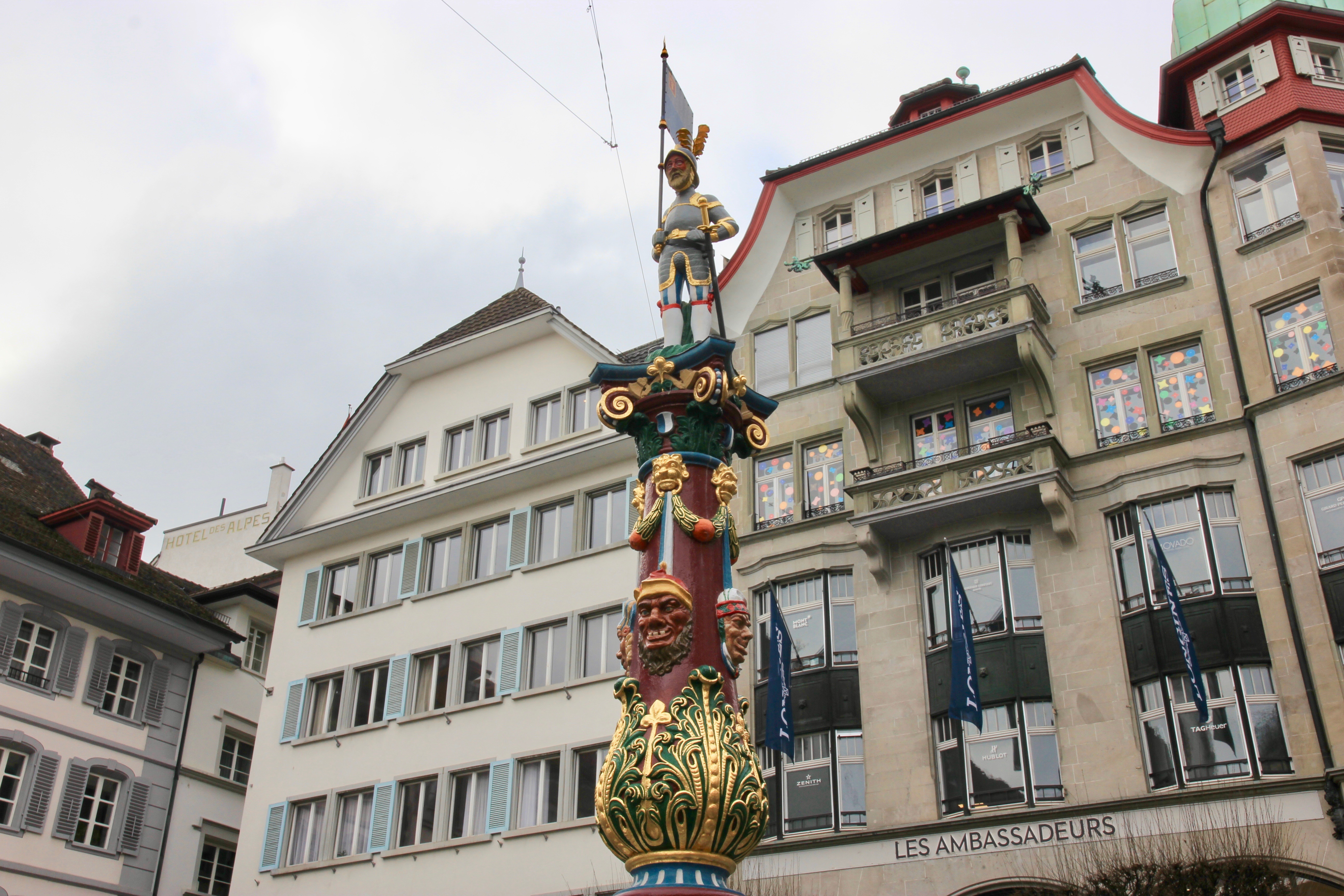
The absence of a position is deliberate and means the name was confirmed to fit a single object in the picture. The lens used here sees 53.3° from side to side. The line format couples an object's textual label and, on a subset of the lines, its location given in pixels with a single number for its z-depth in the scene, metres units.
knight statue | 14.20
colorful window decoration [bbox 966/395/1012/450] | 25.03
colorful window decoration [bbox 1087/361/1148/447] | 23.61
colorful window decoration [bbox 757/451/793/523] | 26.69
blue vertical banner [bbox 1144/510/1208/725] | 19.66
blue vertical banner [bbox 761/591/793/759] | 22.62
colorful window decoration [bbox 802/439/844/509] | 26.25
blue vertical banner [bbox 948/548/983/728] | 21.05
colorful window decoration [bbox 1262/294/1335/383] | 21.97
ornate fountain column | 10.63
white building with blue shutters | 26.22
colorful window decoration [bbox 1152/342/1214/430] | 23.09
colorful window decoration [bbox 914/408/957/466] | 25.52
